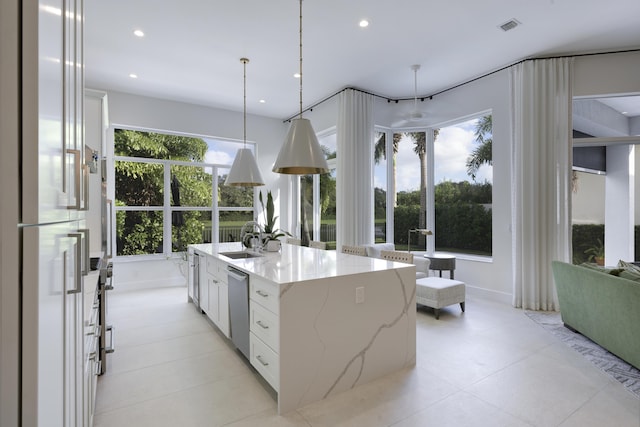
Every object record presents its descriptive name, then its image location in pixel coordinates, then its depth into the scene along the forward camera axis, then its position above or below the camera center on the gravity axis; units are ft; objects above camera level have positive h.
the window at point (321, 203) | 20.57 +0.74
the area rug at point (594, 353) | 8.05 -4.15
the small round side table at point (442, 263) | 15.49 -2.39
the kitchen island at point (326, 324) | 6.86 -2.60
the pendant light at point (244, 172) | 13.14 +1.74
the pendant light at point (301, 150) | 8.92 +1.80
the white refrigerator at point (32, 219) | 2.24 -0.03
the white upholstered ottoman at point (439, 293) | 12.87 -3.25
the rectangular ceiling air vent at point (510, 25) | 11.34 +6.79
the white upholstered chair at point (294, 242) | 16.10 -1.41
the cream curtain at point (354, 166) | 17.52 +2.62
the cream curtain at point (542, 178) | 13.70 +1.53
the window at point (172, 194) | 18.45 +1.29
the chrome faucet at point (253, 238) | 12.31 -0.93
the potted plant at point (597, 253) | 14.33 -1.78
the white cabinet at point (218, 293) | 10.13 -2.68
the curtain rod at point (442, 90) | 13.62 +6.84
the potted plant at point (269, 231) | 12.31 -0.69
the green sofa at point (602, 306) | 8.13 -2.72
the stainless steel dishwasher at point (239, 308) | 8.47 -2.62
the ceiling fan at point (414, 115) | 15.77 +5.64
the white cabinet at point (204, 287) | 12.37 -2.88
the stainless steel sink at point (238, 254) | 11.87 -1.50
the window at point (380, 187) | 19.49 +1.62
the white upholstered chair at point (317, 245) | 14.90 -1.46
